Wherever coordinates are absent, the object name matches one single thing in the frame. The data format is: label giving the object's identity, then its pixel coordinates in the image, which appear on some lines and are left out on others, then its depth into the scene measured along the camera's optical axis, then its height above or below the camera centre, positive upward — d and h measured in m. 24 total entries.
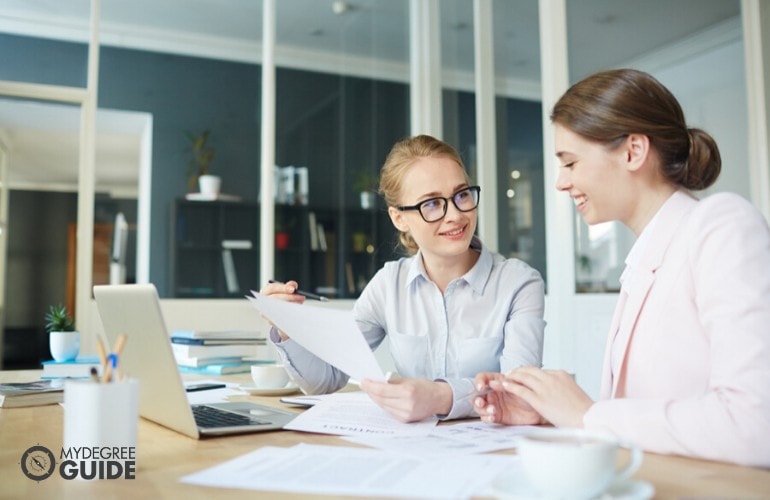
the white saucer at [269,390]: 1.60 -0.21
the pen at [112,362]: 0.78 -0.07
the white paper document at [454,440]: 0.93 -0.21
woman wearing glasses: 1.59 +0.01
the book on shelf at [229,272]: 4.22 +0.17
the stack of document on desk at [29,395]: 1.46 -0.21
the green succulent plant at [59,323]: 2.03 -0.07
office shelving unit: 4.20 +0.33
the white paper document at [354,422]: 1.08 -0.20
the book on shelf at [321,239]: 4.40 +0.39
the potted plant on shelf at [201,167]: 4.29 +0.83
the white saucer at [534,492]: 0.66 -0.19
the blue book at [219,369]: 2.04 -0.21
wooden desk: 0.74 -0.21
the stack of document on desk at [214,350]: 2.07 -0.15
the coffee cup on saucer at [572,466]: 0.63 -0.16
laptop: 1.01 -0.11
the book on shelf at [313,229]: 4.37 +0.45
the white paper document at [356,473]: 0.73 -0.20
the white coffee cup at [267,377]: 1.64 -0.18
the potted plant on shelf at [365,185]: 4.49 +0.74
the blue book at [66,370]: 1.91 -0.19
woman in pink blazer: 0.90 +0.00
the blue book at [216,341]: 2.09 -0.13
